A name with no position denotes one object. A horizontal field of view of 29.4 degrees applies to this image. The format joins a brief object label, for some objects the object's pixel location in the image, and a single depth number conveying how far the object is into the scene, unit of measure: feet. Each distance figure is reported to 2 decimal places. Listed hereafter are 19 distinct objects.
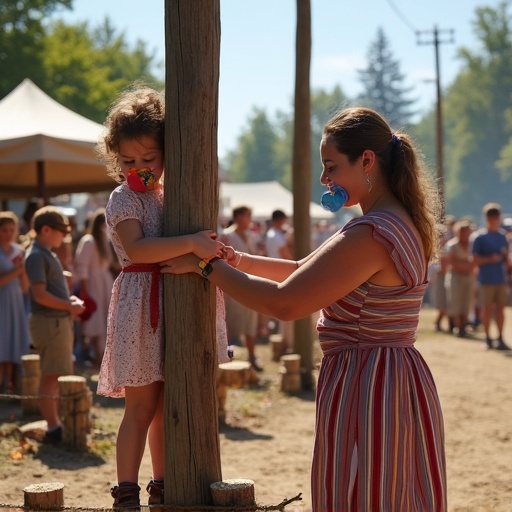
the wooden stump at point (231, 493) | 13.01
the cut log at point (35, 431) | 25.34
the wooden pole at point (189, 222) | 12.95
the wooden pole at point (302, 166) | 35.27
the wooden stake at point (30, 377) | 28.86
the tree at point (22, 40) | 123.65
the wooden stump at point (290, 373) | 34.86
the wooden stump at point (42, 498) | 14.70
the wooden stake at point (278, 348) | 43.80
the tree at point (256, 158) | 412.98
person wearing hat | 24.18
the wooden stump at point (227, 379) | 28.66
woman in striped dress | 11.44
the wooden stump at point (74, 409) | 24.02
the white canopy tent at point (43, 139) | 36.47
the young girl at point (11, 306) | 31.65
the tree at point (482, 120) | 285.84
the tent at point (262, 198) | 122.72
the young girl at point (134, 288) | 12.96
